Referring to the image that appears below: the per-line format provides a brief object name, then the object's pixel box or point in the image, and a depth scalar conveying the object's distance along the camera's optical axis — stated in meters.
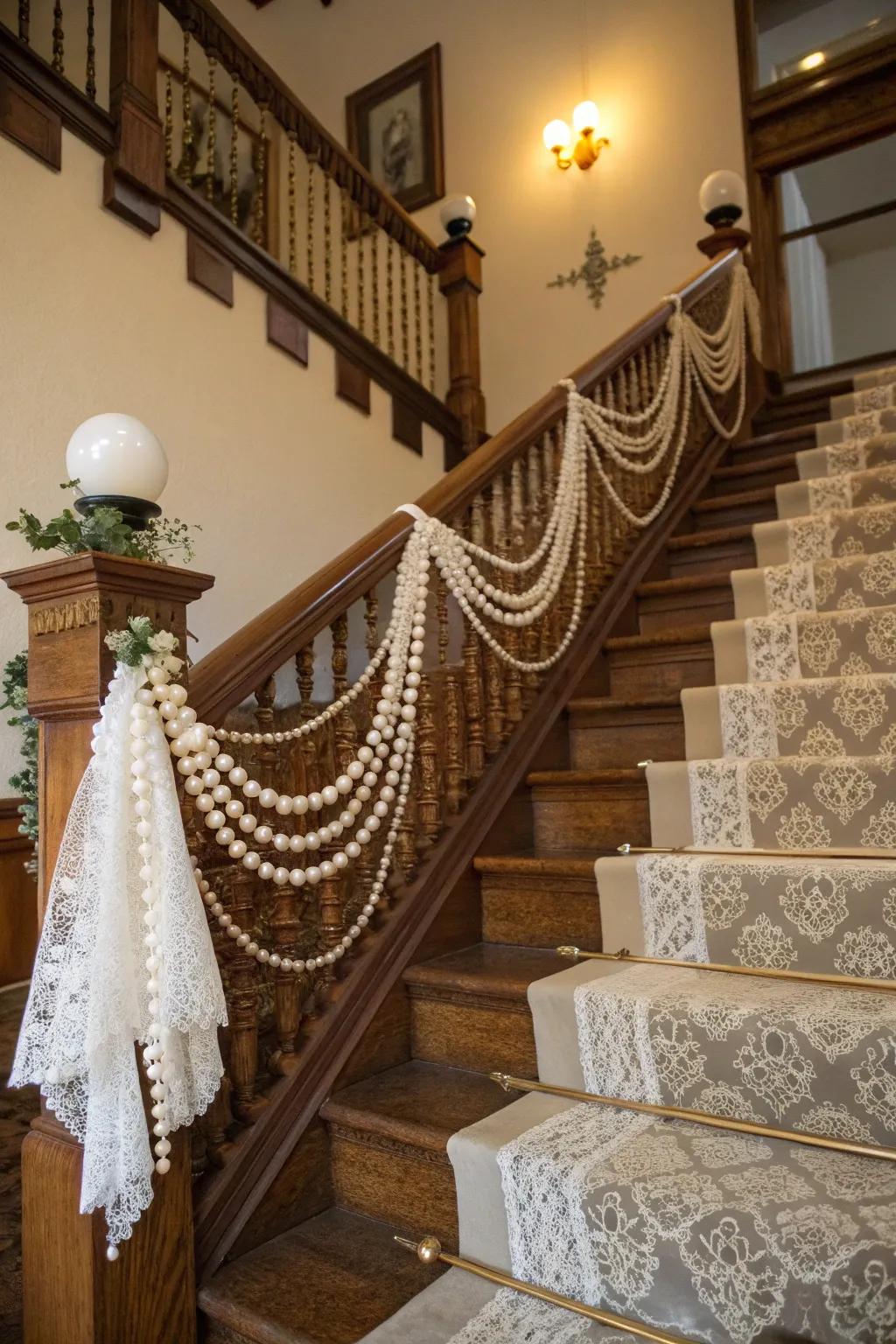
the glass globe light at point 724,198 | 3.55
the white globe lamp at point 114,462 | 1.23
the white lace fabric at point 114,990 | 1.05
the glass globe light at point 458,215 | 4.16
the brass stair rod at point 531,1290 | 1.00
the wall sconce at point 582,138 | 4.73
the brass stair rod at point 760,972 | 1.27
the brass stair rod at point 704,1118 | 1.06
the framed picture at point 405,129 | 5.39
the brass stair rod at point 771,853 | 1.48
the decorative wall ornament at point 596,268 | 4.81
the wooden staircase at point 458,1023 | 1.19
